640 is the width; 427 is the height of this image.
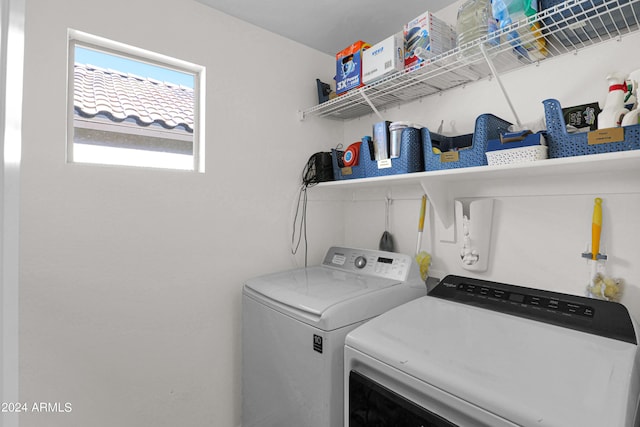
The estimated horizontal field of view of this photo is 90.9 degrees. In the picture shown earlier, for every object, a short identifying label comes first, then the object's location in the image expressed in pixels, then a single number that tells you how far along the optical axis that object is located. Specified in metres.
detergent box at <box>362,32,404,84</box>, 1.55
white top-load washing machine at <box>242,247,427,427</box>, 1.23
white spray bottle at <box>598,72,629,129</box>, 1.04
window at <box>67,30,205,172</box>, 1.50
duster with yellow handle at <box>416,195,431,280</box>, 1.79
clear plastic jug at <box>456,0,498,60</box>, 1.28
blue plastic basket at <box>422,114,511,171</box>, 1.30
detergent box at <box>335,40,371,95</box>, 1.76
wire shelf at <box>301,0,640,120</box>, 1.08
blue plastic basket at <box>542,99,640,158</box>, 0.98
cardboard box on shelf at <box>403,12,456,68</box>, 1.46
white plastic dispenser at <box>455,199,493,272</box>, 1.56
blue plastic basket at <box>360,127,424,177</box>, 1.53
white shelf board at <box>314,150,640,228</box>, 1.06
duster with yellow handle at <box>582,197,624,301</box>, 1.22
